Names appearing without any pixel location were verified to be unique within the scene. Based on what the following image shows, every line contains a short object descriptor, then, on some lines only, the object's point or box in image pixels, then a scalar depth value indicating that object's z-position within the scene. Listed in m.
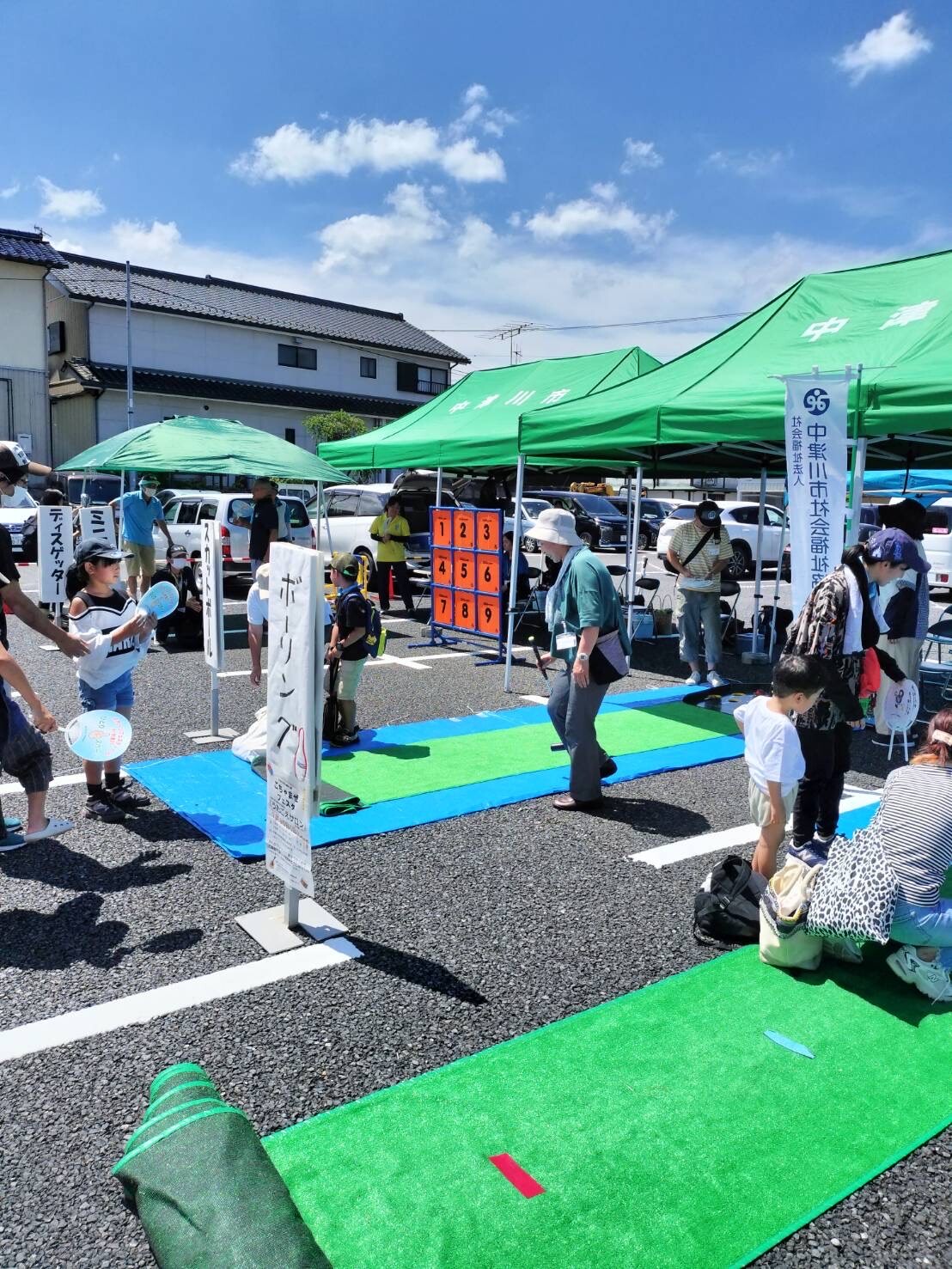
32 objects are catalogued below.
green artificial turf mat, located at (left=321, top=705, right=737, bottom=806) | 5.55
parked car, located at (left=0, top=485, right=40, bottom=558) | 16.78
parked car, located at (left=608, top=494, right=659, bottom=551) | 22.89
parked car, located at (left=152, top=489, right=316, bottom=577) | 13.81
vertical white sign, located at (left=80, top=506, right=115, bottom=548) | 9.81
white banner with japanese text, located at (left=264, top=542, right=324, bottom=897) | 3.29
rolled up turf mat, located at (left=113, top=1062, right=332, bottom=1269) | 1.86
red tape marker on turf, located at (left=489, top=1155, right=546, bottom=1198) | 2.31
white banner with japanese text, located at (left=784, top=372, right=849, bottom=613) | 5.15
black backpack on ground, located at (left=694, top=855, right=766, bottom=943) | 3.64
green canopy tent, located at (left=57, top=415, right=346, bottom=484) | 9.95
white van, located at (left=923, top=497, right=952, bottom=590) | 15.23
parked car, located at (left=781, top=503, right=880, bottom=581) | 17.32
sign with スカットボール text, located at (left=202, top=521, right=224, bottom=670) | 5.81
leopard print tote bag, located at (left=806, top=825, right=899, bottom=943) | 3.10
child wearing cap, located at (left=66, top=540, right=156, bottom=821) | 4.50
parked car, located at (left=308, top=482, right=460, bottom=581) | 15.39
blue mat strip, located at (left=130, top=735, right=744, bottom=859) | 4.65
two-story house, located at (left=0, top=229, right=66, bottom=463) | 23.73
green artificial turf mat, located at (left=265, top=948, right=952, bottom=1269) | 2.18
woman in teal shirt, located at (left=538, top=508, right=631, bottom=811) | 4.71
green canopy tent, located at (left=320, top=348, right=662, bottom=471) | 9.52
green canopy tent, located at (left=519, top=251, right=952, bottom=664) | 5.61
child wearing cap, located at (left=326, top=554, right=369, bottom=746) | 6.05
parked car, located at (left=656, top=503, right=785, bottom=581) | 19.81
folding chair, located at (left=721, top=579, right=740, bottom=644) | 10.72
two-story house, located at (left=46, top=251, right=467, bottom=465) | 25.95
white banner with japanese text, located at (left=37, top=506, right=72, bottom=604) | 9.48
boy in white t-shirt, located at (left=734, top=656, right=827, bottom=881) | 3.53
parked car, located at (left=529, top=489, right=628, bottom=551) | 22.23
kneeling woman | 3.06
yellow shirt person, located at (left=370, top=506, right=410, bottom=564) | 11.90
